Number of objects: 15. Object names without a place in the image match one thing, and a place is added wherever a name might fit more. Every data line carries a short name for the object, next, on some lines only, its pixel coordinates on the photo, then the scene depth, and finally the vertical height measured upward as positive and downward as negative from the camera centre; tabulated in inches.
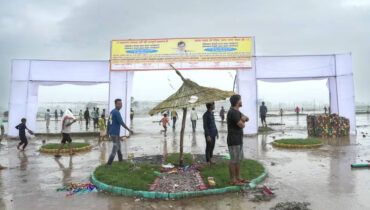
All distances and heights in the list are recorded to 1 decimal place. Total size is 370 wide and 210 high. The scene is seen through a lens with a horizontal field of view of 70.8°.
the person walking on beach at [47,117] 824.2 +5.4
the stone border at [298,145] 387.5 -37.0
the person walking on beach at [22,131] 415.4 -20.0
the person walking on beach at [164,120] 620.5 -0.5
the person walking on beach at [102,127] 519.8 -16.6
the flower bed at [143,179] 186.7 -48.8
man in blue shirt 270.9 -7.0
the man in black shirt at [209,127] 267.4 -7.1
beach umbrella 249.1 +23.1
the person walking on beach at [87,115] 828.2 +13.0
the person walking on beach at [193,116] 651.6 +10.1
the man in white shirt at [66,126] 354.0 -9.7
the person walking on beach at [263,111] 697.6 +25.9
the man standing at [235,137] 194.7 -12.5
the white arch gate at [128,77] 556.4 +94.3
